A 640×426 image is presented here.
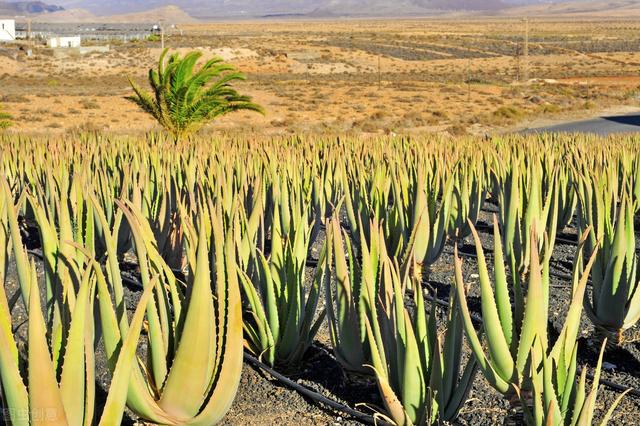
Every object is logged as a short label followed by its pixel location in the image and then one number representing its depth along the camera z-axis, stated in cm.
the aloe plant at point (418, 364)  296
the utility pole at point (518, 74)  4665
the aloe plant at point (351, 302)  326
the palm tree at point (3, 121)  1643
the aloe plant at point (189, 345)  265
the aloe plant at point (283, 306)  377
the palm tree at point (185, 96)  1410
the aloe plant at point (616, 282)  404
